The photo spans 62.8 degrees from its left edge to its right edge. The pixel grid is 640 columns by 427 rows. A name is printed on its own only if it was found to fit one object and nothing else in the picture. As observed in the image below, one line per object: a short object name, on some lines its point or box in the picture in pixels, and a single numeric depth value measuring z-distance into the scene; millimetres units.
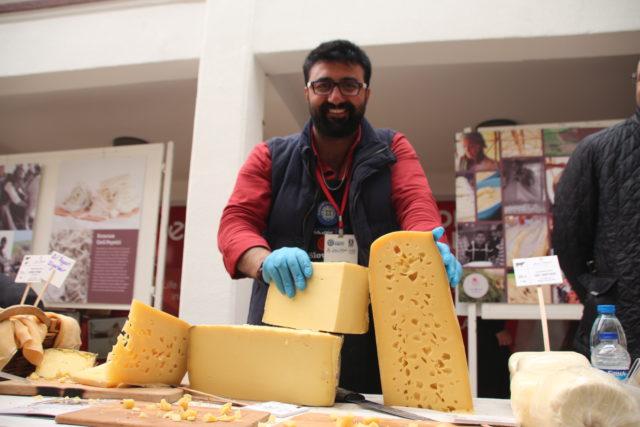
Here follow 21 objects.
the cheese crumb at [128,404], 1195
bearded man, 1836
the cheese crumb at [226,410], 1129
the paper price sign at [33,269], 2246
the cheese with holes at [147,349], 1484
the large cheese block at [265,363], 1431
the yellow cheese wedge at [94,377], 1478
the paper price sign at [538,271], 1677
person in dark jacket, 1932
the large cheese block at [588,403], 999
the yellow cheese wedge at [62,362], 1722
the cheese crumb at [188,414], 1088
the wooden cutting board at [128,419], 1019
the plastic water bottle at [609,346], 1649
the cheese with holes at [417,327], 1403
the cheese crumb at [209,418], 1062
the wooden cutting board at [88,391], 1374
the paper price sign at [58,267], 2238
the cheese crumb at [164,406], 1199
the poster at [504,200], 3500
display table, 1059
